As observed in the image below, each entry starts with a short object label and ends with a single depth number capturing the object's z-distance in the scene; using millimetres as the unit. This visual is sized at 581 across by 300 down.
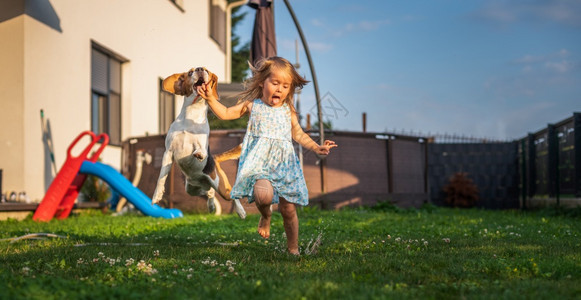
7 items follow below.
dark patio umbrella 8305
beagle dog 4055
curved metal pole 9039
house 10102
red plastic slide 9445
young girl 4355
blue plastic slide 8781
